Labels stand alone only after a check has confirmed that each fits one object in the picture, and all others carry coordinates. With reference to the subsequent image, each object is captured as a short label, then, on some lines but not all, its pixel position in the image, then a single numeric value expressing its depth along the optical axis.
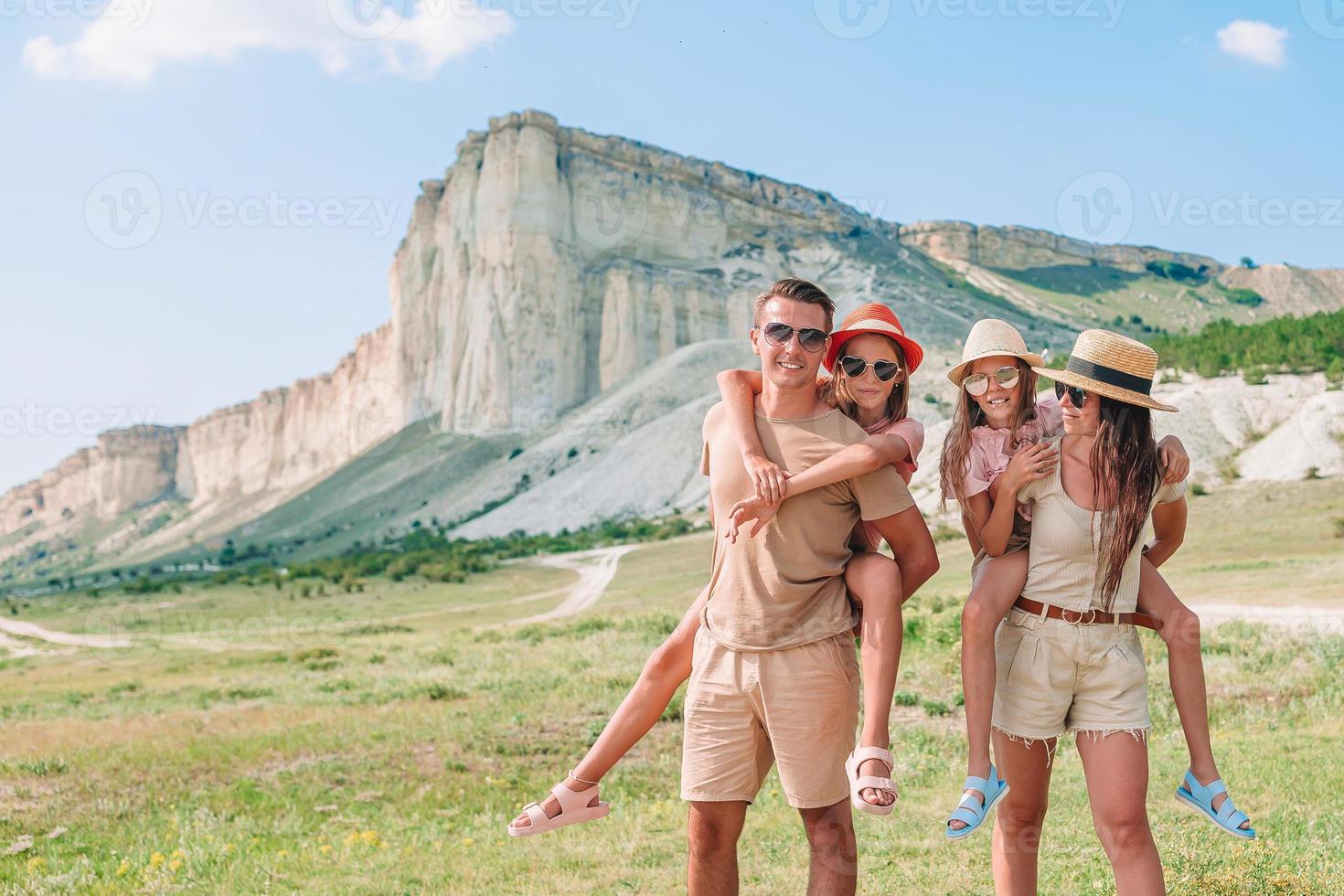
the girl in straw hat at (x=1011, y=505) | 3.86
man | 3.83
